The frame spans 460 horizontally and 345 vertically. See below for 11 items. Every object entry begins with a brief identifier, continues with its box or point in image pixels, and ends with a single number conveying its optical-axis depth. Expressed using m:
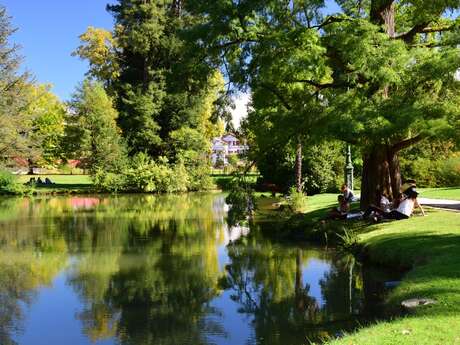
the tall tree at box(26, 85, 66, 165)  58.87
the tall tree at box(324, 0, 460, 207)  13.77
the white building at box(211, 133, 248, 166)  115.88
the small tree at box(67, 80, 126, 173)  46.16
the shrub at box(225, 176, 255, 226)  17.94
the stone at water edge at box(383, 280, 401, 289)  9.84
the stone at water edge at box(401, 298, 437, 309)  7.24
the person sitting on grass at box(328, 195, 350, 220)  17.56
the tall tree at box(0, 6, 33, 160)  42.50
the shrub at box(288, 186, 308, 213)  24.13
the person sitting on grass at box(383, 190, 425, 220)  15.73
